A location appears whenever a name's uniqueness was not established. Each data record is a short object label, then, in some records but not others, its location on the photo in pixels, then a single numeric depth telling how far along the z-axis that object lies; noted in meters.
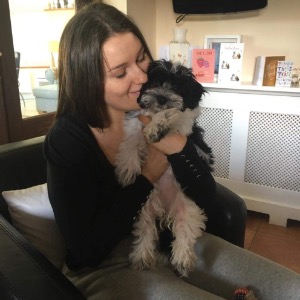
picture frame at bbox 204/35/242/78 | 2.66
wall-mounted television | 2.54
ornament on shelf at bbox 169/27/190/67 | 2.64
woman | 0.98
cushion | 1.19
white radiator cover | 2.34
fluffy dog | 1.11
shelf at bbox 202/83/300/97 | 2.25
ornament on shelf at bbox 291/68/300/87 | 2.41
